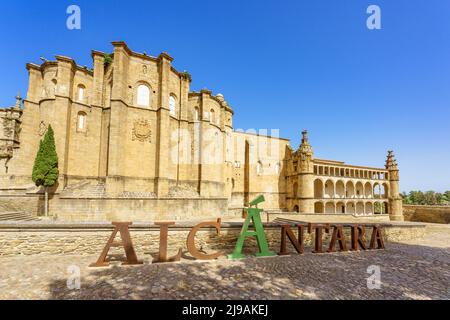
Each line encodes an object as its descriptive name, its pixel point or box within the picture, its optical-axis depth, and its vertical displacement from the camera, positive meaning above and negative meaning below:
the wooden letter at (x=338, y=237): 9.99 -2.87
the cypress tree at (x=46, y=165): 15.59 +1.15
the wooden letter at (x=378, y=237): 10.90 -3.09
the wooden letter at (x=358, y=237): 10.35 -2.95
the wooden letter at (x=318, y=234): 9.73 -2.64
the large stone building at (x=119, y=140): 16.56 +3.92
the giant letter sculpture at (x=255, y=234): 8.59 -2.44
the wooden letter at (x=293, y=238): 9.26 -2.76
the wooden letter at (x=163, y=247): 7.92 -2.72
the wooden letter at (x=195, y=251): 7.95 -2.89
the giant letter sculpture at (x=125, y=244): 7.41 -2.45
